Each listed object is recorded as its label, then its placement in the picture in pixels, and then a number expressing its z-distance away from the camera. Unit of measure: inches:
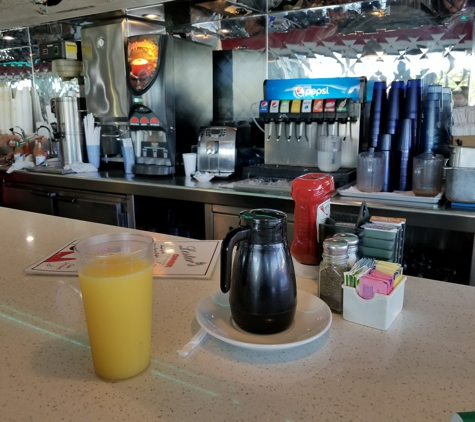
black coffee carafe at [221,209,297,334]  30.7
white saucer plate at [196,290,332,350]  30.2
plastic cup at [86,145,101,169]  132.1
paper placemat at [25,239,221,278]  46.4
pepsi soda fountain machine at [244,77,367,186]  97.3
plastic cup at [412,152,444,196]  82.1
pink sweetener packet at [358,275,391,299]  33.6
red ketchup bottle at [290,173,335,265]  42.8
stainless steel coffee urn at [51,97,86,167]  129.4
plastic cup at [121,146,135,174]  121.9
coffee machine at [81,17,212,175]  113.7
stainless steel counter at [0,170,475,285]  75.4
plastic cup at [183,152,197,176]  111.2
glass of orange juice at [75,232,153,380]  26.7
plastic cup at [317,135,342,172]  97.1
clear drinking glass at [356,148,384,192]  86.8
